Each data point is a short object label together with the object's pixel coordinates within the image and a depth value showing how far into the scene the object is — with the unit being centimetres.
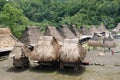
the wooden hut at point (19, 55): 1598
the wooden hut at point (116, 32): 4204
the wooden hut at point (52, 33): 2483
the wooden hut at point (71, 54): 1521
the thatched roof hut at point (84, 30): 3694
